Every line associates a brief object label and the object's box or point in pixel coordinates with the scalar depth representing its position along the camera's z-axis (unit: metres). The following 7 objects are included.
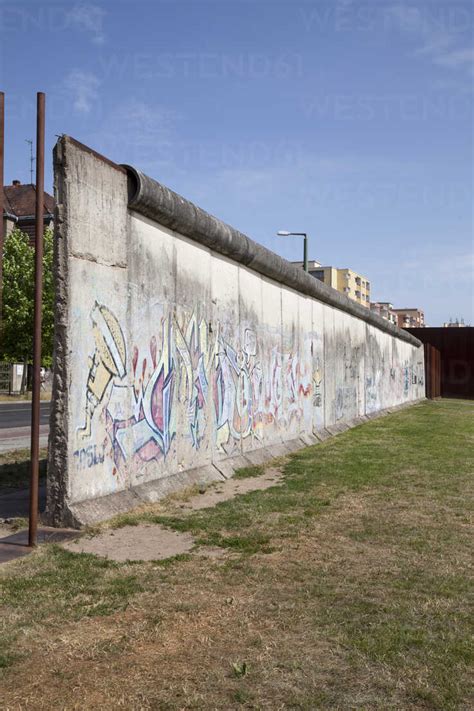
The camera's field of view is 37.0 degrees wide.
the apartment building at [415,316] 122.88
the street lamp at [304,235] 25.75
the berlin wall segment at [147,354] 6.44
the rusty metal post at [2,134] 5.40
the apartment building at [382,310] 104.86
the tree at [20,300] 36.06
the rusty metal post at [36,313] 5.59
